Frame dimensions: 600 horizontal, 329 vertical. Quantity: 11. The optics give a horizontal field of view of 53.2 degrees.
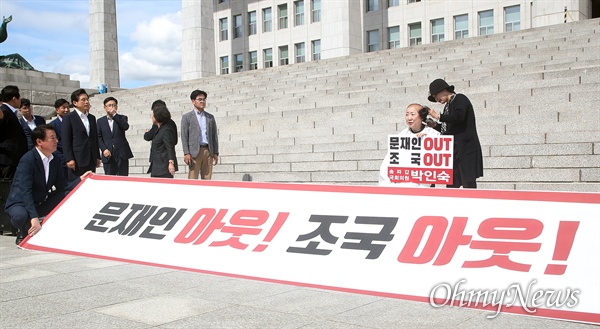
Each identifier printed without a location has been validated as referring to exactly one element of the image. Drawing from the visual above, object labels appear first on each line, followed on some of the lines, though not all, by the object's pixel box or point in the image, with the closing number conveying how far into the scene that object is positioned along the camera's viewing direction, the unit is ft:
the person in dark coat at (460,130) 21.33
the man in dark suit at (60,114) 33.12
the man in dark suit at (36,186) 24.69
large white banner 13.58
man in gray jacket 32.01
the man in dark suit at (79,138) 29.89
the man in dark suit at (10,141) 29.66
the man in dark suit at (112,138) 32.83
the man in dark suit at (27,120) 33.17
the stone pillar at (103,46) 117.50
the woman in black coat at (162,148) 29.81
